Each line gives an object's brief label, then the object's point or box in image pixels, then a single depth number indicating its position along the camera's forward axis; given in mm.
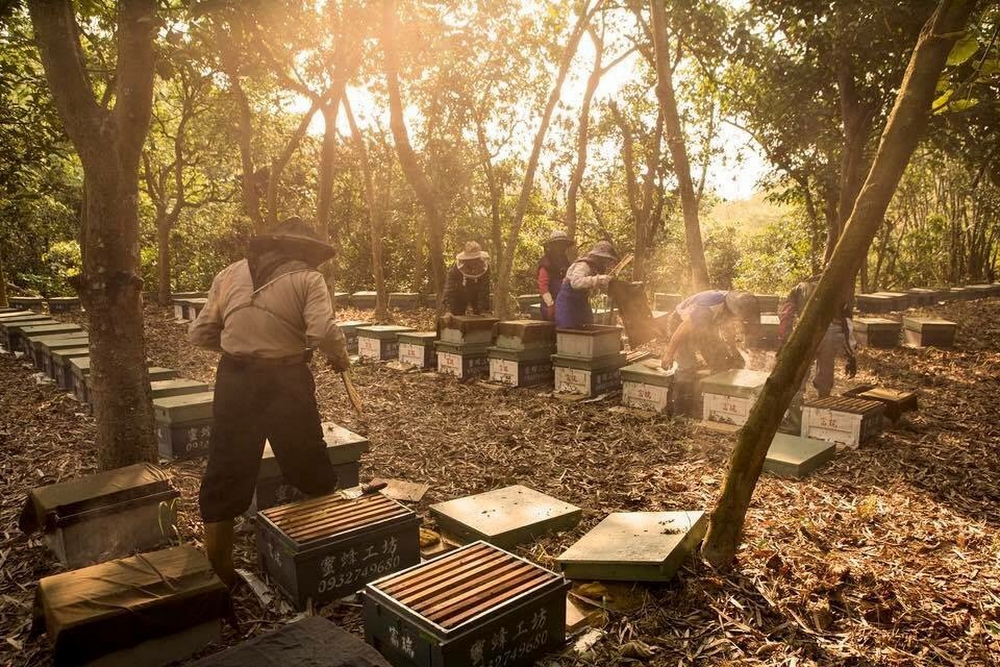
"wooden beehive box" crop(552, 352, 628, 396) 9000
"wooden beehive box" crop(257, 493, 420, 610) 3691
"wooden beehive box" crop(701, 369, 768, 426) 7371
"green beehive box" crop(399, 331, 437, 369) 11086
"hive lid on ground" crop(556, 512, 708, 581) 3895
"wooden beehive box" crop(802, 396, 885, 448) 6875
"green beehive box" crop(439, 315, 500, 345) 10141
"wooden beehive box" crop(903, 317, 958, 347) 12688
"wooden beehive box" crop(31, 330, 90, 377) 9395
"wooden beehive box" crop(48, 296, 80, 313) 18297
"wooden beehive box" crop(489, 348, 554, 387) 9656
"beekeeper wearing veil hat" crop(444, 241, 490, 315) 11203
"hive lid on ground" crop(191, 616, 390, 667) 2389
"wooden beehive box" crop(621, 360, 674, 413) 8203
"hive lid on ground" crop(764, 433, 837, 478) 6047
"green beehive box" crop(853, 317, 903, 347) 12859
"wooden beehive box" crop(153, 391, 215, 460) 6152
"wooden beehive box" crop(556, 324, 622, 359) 8922
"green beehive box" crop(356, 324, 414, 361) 11891
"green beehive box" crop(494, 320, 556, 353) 9555
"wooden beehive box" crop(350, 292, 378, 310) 20562
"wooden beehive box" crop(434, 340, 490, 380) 10289
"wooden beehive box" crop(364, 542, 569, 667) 2855
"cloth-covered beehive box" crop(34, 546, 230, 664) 2850
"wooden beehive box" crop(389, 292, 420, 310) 20030
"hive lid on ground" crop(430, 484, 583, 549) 4488
